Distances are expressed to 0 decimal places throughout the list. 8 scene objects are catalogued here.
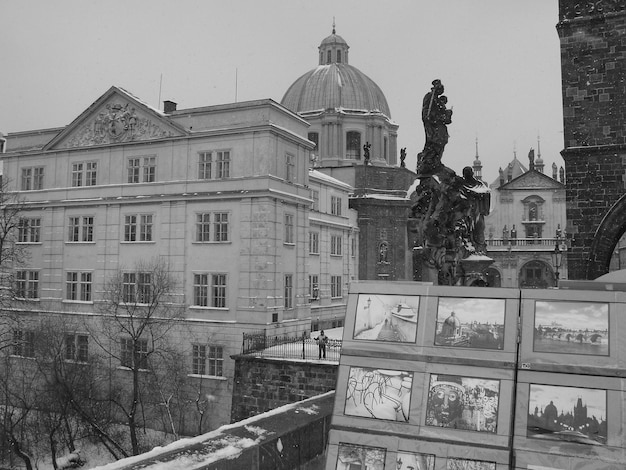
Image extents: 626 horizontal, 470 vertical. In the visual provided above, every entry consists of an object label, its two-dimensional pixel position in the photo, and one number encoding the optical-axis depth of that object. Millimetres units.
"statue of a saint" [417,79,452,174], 11023
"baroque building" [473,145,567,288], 61781
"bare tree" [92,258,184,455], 27062
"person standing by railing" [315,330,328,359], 23641
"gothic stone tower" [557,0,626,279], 18203
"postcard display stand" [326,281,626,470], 3891
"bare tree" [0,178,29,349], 30208
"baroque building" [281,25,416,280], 46938
